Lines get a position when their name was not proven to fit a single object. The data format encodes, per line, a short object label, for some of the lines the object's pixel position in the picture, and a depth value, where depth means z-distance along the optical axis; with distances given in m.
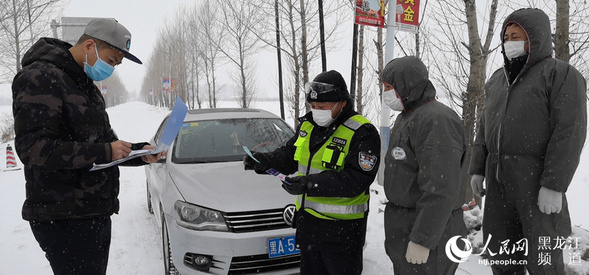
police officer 2.06
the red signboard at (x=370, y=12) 5.17
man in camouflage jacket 1.70
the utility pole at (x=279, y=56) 8.86
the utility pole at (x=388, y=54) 5.23
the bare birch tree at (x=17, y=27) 13.92
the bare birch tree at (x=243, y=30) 11.82
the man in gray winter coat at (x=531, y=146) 1.97
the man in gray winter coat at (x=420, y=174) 1.71
